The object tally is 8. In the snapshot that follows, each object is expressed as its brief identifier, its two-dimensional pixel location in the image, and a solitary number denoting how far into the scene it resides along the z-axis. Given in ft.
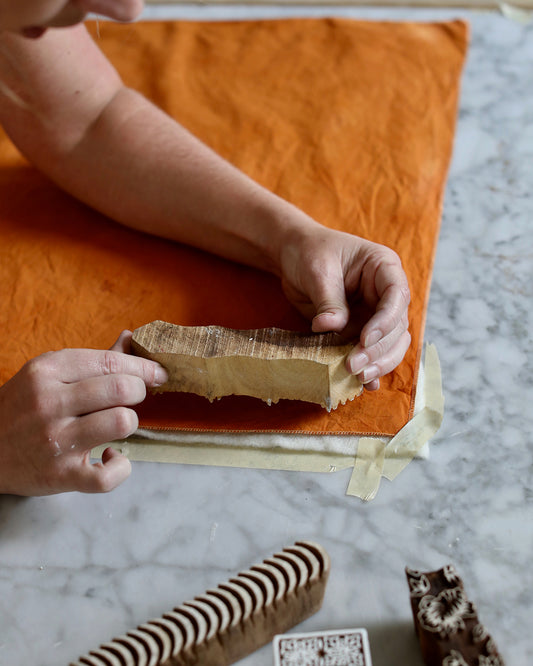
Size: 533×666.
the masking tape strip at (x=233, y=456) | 3.20
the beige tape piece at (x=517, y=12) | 5.83
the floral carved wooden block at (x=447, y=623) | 2.28
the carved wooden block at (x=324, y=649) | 2.33
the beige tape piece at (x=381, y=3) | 5.92
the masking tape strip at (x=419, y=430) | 3.17
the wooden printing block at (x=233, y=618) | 2.43
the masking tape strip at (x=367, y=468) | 3.09
